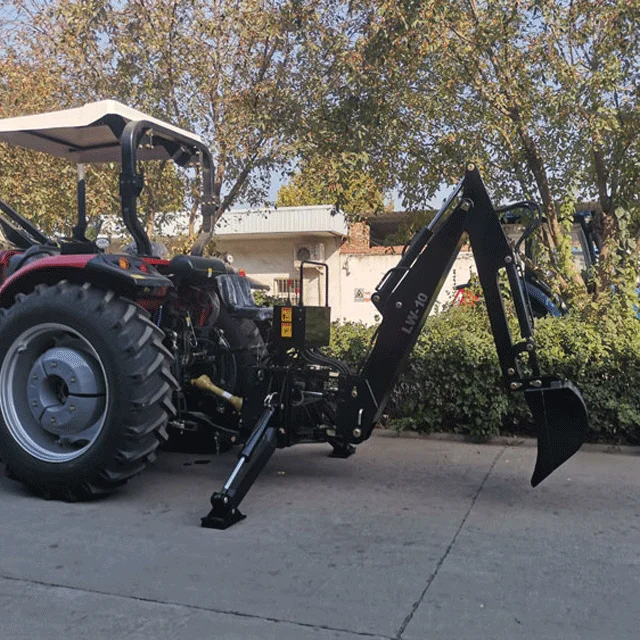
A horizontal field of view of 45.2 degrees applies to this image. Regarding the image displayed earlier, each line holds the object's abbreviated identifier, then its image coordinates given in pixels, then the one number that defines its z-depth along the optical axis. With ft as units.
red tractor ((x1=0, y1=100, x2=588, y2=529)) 15.72
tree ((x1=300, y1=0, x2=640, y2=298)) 23.29
